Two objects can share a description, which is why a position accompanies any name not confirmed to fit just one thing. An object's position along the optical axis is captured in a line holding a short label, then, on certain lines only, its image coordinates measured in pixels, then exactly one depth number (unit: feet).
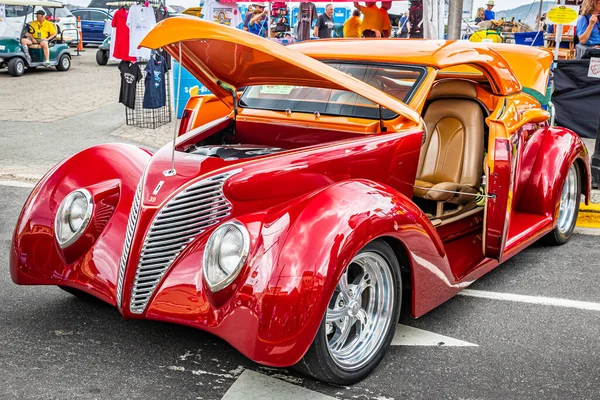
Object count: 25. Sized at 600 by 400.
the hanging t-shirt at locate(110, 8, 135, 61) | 36.05
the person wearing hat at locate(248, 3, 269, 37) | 53.83
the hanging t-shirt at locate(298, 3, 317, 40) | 51.44
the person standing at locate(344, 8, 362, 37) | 47.10
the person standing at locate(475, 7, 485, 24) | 70.08
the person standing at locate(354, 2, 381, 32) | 44.57
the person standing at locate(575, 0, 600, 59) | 34.88
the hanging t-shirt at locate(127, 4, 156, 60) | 35.42
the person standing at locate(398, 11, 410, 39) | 56.51
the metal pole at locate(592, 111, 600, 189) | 23.21
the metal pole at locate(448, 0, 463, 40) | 33.68
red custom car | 10.27
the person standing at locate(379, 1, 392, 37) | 44.91
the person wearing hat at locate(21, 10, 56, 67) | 57.11
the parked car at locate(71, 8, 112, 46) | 89.09
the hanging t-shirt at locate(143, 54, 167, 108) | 34.43
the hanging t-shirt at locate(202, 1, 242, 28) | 40.42
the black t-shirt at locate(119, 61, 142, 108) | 34.45
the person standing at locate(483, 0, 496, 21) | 65.51
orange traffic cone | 83.59
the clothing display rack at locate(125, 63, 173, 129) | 35.47
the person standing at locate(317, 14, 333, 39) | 55.21
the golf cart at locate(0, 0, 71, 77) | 55.11
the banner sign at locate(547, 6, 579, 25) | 29.81
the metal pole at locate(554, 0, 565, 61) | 31.71
